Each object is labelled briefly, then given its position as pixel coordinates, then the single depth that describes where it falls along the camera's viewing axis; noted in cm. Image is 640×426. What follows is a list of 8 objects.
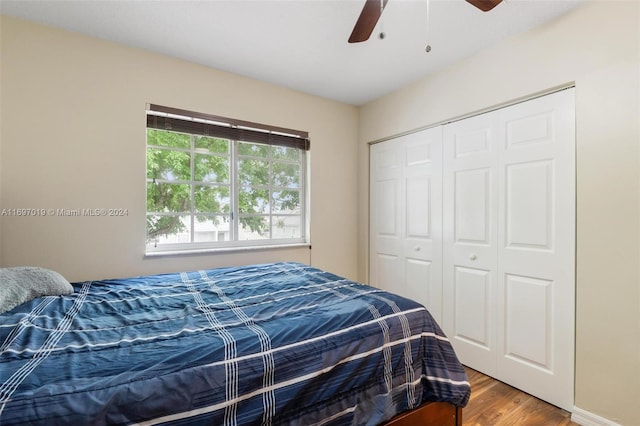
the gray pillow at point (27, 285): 130
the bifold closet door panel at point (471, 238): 219
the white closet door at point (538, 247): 181
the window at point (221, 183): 238
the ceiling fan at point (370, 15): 127
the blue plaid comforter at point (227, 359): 78
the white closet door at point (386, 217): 293
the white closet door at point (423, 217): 256
